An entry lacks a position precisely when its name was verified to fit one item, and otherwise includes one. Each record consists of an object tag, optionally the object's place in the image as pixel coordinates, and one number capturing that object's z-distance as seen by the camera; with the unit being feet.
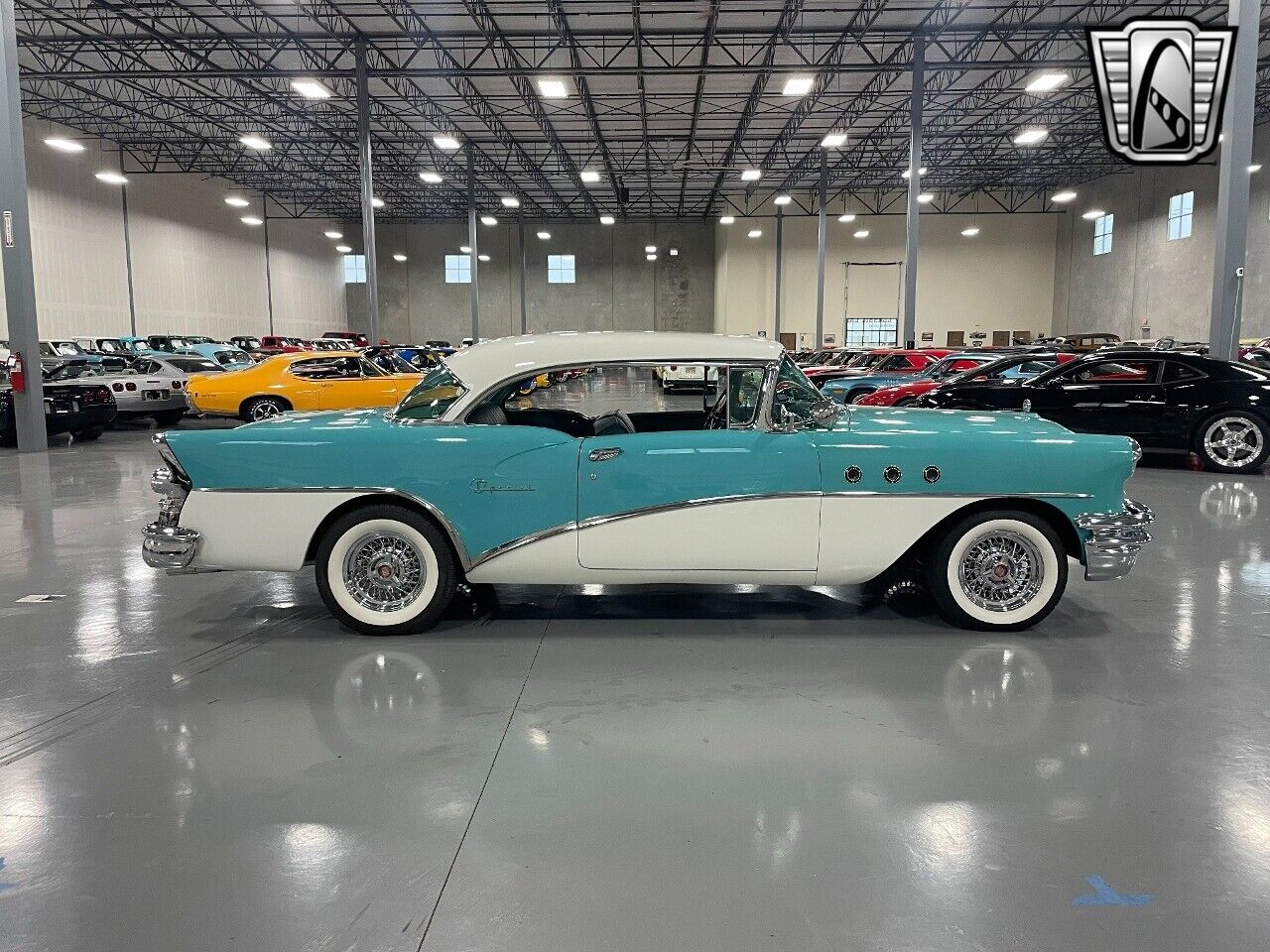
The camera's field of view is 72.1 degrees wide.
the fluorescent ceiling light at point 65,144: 73.61
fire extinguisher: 40.73
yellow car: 47.67
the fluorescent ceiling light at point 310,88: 56.88
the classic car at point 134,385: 50.93
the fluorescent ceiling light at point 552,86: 58.75
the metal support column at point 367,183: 66.23
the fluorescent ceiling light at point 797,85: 57.11
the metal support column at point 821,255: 101.81
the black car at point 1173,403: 34.37
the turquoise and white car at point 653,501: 14.71
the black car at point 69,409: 43.57
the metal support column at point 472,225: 100.22
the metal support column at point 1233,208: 39.06
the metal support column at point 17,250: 38.40
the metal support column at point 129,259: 104.32
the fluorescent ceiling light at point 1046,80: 55.98
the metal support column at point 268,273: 141.79
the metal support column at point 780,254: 130.31
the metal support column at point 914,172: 64.28
